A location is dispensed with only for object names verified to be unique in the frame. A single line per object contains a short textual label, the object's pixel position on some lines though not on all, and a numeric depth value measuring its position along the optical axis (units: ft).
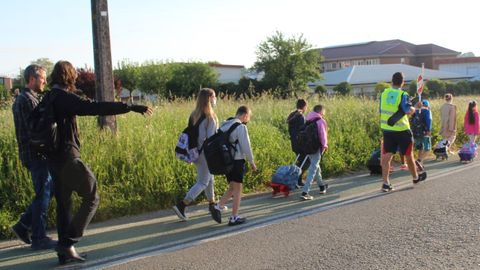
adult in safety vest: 28.50
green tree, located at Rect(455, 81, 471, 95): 155.22
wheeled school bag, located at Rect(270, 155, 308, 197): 28.58
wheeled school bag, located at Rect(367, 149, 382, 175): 35.14
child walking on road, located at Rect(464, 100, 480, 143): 44.60
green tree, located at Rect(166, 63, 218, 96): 161.66
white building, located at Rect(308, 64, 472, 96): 195.83
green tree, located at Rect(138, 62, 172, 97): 159.31
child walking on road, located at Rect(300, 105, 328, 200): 28.17
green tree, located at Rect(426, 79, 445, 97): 150.41
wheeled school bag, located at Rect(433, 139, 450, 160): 41.42
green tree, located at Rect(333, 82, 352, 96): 139.21
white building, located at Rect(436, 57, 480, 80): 308.93
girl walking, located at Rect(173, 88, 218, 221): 22.58
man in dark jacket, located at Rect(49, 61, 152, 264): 16.60
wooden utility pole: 28.71
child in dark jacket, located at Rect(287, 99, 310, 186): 30.88
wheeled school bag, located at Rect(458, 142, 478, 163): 39.17
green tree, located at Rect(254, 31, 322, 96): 187.01
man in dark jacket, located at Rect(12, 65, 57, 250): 18.63
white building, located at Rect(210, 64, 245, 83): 250.37
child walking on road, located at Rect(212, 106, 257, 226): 21.90
